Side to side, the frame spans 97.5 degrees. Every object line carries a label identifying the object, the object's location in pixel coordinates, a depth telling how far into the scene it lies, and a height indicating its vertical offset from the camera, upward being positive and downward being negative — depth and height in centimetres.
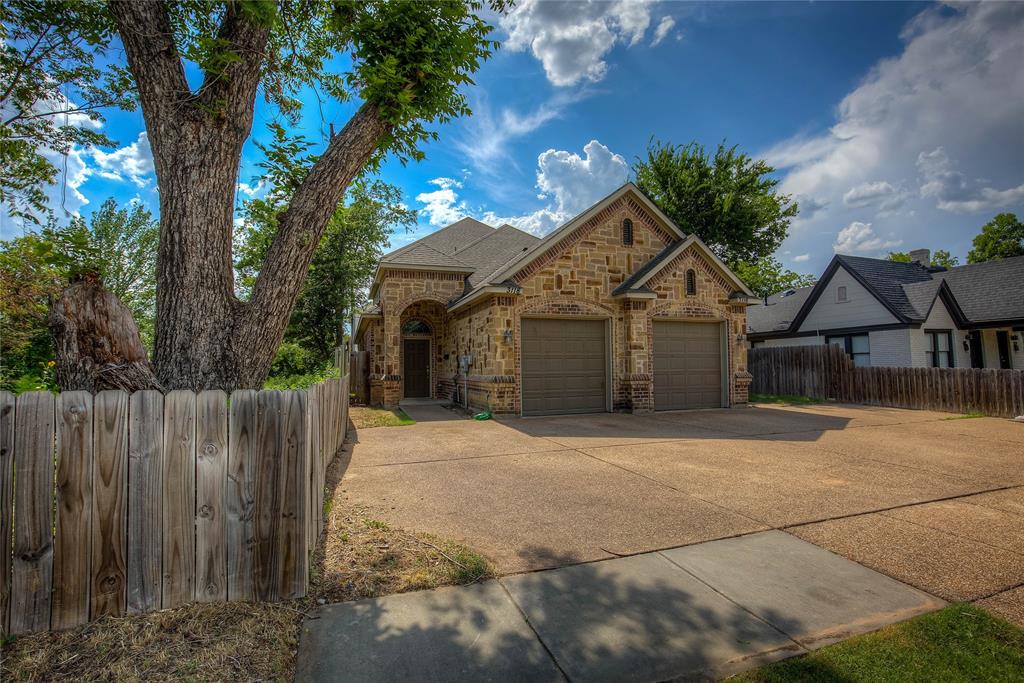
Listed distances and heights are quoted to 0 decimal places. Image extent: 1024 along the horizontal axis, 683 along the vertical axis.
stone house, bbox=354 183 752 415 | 1182 +90
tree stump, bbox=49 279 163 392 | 327 +13
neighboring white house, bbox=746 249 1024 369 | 1655 +143
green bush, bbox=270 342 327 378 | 1945 -13
